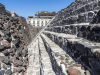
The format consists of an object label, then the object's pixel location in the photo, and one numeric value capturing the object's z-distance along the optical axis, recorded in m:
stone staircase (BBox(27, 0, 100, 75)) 1.11
